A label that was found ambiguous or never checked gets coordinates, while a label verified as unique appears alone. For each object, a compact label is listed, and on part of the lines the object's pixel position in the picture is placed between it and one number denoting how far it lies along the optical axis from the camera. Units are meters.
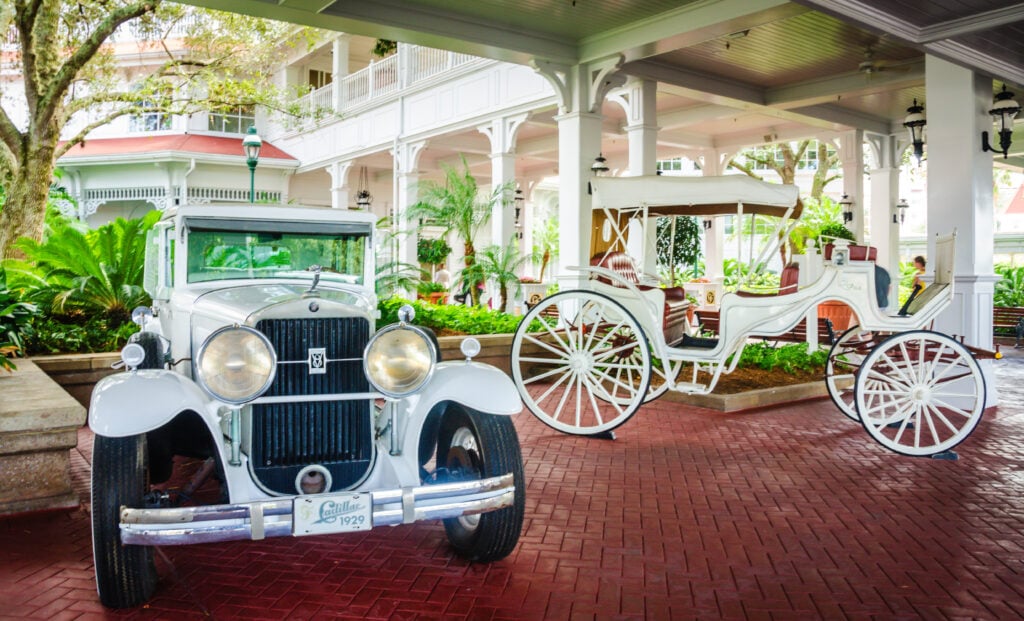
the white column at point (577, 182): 9.32
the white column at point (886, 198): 14.09
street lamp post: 10.22
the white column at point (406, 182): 17.14
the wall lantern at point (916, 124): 10.19
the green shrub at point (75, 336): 7.25
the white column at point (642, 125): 10.65
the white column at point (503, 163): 13.80
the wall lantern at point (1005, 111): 8.03
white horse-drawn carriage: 5.74
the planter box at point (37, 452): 4.21
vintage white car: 2.97
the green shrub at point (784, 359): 9.24
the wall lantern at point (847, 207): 14.83
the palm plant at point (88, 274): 8.32
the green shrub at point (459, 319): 9.41
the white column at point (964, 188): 7.48
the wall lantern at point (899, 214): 14.17
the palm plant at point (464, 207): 13.25
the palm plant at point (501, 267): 12.53
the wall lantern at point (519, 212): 22.20
